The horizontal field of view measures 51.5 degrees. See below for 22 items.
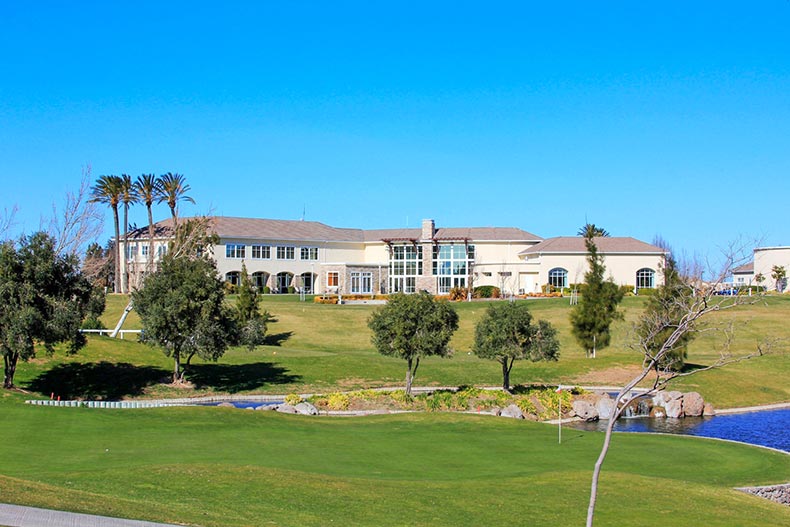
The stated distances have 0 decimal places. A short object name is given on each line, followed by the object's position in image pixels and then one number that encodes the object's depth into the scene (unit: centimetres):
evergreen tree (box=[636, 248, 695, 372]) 3988
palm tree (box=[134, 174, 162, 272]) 8469
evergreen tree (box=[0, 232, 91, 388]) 3164
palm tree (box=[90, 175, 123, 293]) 8338
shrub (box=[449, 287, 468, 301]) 7650
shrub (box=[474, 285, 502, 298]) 7762
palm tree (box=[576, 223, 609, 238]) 10682
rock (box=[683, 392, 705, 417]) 3528
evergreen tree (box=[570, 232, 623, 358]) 4850
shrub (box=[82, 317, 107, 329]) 5256
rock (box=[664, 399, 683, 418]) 3478
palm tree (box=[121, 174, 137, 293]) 8406
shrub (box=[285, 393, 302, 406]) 3325
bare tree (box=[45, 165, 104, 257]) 5156
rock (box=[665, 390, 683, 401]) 3550
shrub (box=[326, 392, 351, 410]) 3369
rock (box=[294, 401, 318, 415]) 3177
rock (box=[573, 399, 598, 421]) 3284
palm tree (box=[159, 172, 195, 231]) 8550
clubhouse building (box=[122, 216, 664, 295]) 8262
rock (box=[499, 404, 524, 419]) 3181
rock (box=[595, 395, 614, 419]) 3312
